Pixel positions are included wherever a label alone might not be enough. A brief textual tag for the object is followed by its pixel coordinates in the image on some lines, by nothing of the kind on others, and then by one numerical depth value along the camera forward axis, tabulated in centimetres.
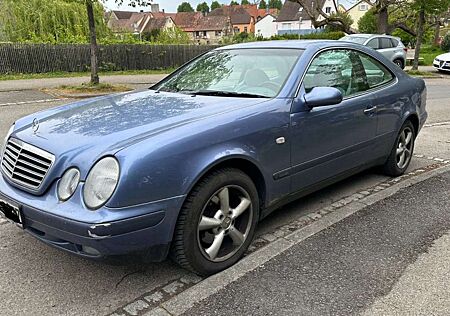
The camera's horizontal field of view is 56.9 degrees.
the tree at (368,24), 4455
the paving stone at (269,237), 334
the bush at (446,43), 3556
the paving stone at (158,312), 240
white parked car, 2054
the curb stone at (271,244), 252
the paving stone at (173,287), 265
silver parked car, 1625
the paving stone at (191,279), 276
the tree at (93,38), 1148
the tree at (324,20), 2620
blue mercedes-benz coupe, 235
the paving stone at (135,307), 242
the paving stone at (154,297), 253
